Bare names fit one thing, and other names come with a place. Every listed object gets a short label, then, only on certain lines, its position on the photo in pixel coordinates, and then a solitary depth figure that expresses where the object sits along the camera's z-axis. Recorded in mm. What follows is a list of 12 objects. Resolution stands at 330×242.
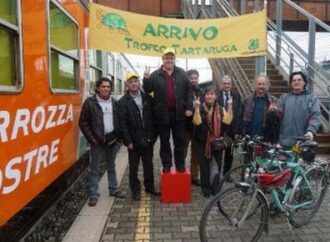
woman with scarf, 6090
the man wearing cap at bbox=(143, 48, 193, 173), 5801
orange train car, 3455
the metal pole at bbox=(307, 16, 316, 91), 8778
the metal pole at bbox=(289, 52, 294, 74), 9483
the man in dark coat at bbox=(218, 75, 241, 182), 6336
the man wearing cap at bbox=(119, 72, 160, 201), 5844
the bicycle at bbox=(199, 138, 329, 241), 4105
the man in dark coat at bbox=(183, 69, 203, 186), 6416
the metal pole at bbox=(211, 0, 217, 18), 12873
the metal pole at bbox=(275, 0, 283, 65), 10322
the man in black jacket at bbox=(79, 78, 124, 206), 5758
